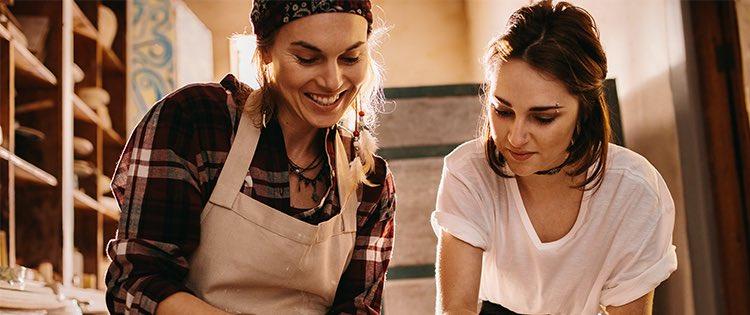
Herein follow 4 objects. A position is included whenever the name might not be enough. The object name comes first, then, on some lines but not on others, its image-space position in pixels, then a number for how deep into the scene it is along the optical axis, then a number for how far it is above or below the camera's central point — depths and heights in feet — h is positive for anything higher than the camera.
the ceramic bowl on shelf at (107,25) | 17.31 +3.25
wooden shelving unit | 11.38 +0.93
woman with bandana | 5.30 +0.13
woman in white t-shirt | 6.39 -0.04
